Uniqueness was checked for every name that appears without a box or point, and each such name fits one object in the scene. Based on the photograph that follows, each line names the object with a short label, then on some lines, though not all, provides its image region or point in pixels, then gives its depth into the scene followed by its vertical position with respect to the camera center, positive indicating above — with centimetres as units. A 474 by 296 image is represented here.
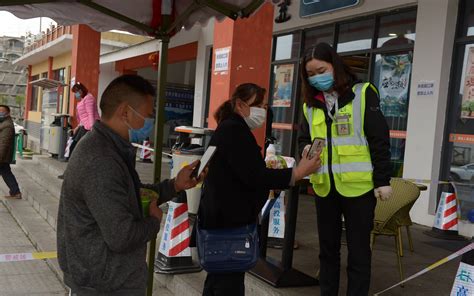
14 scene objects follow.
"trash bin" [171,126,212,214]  618 -47
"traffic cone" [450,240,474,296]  267 -78
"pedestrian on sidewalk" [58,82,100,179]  820 +0
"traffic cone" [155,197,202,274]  462 -127
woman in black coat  271 -32
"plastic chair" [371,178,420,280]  416 -71
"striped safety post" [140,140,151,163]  1476 -132
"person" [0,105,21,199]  898 -79
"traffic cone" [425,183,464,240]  633 -108
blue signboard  831 +223
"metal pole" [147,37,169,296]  303 -4
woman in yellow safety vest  289 -17
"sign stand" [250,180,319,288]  389 -123
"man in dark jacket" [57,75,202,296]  189 -41
